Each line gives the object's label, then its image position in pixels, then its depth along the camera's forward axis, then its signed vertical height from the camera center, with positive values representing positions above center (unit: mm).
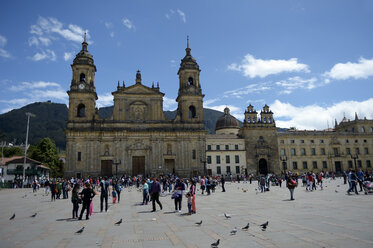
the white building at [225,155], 57094 +2144
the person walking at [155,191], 13672 -1180
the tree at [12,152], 76500 +5708
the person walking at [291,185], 16688 -1328
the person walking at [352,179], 18764 -1254
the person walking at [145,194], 16672 -1596
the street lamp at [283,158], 58875 +1163
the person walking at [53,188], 20923 -1324
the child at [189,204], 12414 -1703
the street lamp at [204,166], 48056 -19
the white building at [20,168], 48156 +719
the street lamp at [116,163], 43928 +898
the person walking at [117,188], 18477 -1306
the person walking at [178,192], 13464 -1235
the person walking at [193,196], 12567 -1383
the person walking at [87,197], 11492 -1149
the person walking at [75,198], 11891 -1217
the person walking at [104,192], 14022 -1193
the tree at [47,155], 65062 +3987
